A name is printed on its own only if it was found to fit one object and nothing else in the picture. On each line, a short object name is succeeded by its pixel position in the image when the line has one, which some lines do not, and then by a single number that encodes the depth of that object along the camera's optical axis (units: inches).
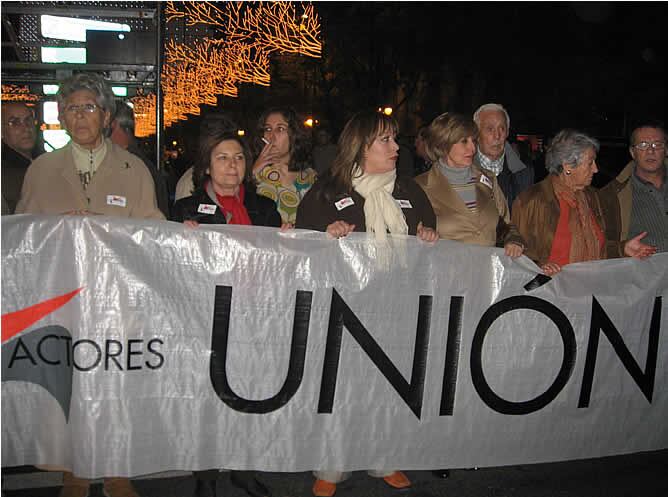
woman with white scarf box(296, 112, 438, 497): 160.9
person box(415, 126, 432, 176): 322.0
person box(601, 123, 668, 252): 189.8
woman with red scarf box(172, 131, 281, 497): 158.6
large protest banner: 144.4
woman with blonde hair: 178.5
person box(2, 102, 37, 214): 189.5
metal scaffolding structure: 239.9
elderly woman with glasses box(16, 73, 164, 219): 155.3
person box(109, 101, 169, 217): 198.7
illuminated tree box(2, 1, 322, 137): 693.3
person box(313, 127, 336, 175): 309.4
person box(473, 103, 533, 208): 201.3
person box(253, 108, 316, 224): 196.2
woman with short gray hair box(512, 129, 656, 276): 175.5
